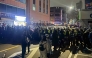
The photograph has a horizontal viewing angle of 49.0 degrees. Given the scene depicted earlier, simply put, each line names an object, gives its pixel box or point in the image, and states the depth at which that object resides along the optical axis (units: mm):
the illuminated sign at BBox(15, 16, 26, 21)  24189
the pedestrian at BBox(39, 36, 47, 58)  5032
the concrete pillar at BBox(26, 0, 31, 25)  30382
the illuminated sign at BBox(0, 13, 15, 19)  20315
